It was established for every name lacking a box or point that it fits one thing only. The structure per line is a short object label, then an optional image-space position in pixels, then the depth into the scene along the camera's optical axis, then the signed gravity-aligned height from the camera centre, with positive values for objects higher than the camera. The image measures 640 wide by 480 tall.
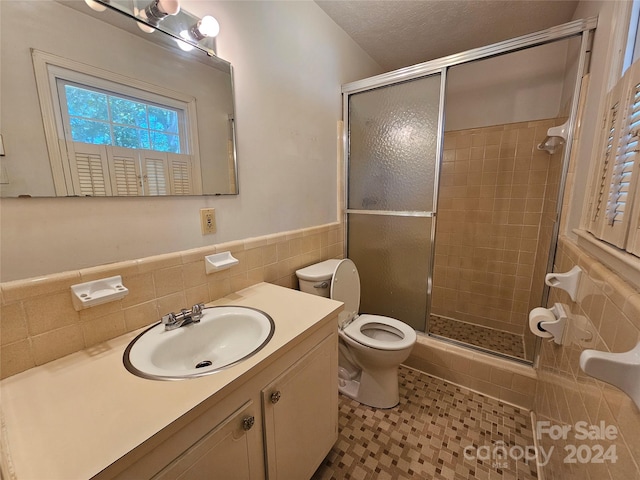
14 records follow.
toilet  1.51 -0.86
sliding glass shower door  1.76 +0.04
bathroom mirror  0.71 +0.30
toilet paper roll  1.09 -0.51
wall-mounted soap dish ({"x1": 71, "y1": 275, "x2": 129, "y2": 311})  0.81 -0.30
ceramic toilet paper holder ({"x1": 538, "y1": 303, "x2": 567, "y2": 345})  1.04 -0.51
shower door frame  1.28 +0.74
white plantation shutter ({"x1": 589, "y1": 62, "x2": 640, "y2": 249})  0.65 +0.09
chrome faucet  0.95 -0.44
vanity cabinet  0.59 -0.65
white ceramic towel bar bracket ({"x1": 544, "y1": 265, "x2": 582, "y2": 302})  0.92 -0.31
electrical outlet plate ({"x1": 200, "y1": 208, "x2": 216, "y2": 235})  1.16 -0.10
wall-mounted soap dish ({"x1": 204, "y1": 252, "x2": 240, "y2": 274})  1.16 -0.29
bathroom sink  0.76 -0.49
